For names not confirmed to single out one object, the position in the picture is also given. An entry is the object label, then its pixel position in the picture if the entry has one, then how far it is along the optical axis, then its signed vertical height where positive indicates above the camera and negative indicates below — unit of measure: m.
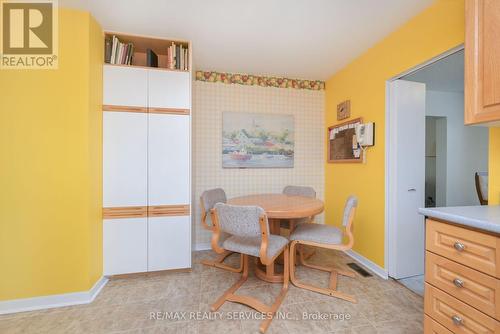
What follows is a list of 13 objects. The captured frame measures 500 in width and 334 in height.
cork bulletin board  2.66 +0.33
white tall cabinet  2.13 -0.04
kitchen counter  0.91 -0.25
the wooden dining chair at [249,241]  1.52 -0.66
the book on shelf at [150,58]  2.26 +1.20
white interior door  2.15 -0.12
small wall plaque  2.81 +0.79
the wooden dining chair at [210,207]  2.40 -0.53
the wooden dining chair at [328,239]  1.87 -0.69
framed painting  3.11 +0.40
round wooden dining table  1.80 -0.40
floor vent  2.26 -1.19
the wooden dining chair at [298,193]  2.67 -0.38
